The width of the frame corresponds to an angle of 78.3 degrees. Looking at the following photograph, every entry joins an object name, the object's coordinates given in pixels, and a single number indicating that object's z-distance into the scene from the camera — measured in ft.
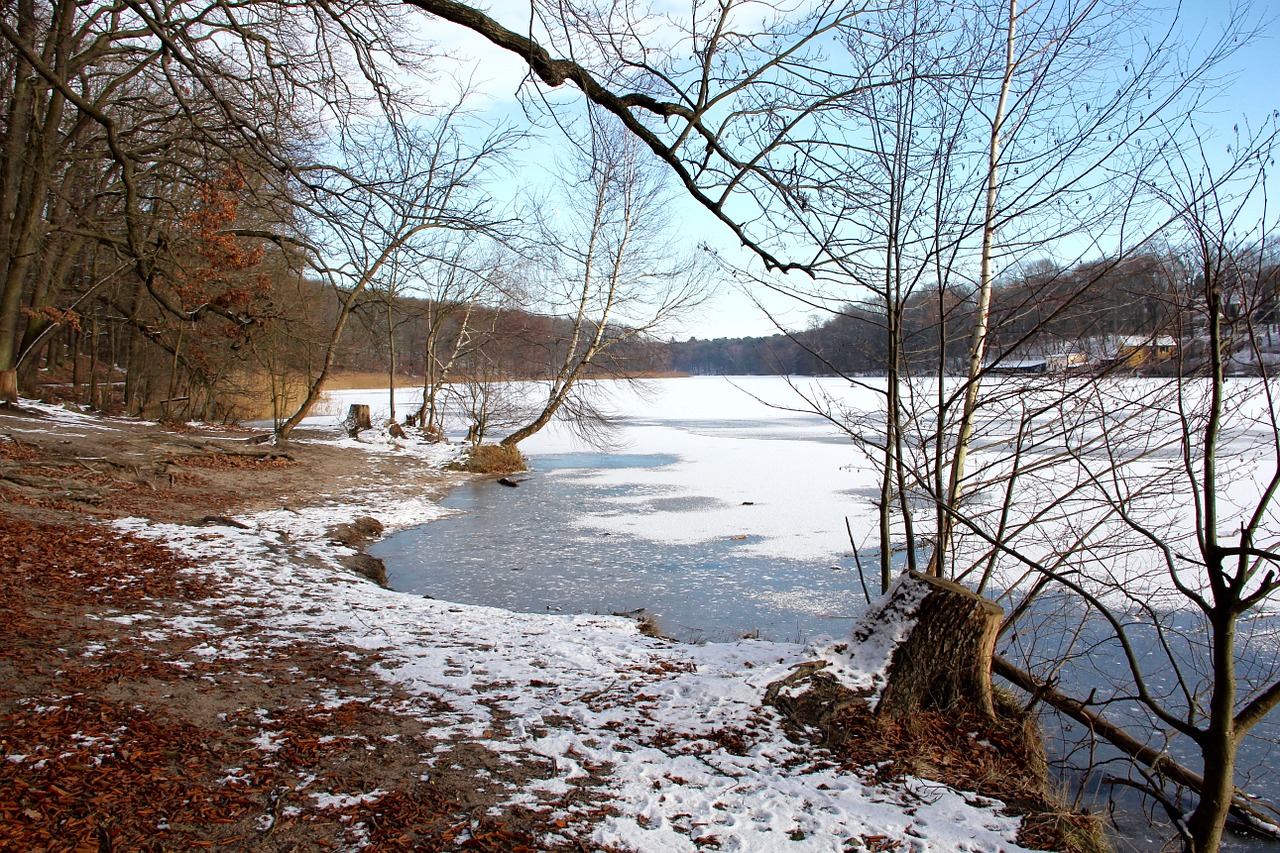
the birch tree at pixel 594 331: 56.29
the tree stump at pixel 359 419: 69.46
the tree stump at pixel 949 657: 13.08
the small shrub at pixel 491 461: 58.18
